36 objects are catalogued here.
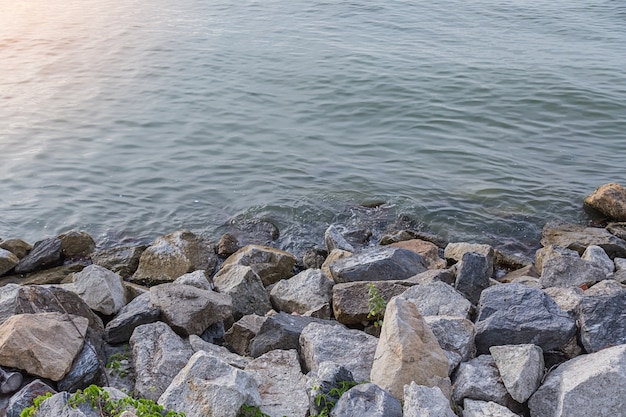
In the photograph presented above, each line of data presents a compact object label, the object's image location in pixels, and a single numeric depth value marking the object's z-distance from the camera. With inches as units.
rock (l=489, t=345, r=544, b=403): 180.1
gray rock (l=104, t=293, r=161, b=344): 232.8
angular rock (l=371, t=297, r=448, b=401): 181.2
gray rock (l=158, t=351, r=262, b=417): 171.6
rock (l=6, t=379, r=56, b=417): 175.2
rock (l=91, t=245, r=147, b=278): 353.1
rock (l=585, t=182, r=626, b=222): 390.0
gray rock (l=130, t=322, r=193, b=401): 197.0
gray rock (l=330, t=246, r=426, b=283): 292.4
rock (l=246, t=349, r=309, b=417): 181.8
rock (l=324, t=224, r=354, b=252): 355.3
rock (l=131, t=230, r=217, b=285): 342.0
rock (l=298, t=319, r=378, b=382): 199.5
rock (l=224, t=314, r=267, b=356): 233.8
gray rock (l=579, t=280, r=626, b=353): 202.1
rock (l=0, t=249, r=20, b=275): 347.3
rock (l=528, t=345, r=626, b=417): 169.2
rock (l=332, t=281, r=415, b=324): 247.0
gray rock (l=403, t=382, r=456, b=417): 160.7
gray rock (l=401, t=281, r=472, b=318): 230.5
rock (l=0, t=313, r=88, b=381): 191.0
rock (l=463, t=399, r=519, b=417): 170.7
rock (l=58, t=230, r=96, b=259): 372.5
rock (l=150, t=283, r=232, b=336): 236.4
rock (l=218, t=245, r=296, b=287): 331.6
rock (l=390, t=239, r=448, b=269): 339.9
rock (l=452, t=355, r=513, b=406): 180.5
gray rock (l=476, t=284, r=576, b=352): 204.5
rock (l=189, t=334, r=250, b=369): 209.2
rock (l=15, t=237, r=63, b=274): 351.3
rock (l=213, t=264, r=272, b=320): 277.0
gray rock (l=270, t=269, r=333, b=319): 274.2
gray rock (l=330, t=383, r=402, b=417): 165.2
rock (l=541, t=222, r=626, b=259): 350.3
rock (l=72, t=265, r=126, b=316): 257.9
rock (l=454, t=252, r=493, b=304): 267.9
